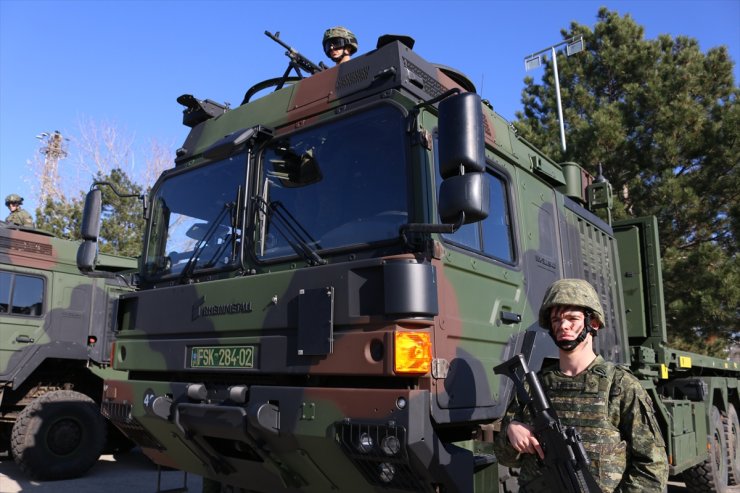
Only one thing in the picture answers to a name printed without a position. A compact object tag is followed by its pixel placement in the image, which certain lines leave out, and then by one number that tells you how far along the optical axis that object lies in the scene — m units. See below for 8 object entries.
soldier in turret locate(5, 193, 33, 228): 10.24
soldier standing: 2.25
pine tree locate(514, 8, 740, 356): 11.06
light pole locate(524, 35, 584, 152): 12.51
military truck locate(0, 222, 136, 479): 7.32
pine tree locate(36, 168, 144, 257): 16.95
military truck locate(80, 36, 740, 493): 2.87
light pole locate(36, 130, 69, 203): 21.89
